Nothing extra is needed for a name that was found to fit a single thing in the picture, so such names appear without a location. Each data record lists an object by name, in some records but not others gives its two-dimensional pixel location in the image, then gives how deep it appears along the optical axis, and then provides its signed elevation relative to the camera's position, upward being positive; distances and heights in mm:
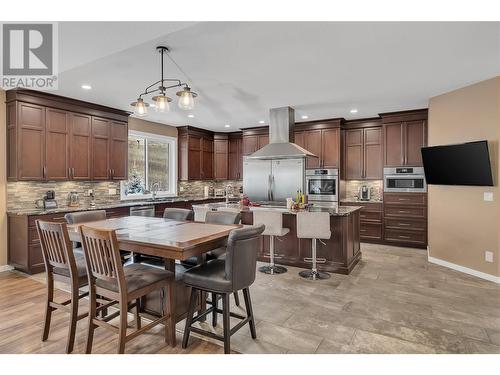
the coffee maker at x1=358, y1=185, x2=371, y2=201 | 6609 -165
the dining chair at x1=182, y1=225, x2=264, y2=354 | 2225 -703
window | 6559 +499
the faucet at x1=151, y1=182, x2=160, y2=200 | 6966 -24
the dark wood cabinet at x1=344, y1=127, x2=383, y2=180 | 6484 +754
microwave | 5742 +135
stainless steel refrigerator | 6801 +204
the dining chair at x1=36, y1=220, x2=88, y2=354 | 2329 -689
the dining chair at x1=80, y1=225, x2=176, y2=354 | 2086 -735
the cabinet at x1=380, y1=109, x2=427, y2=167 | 5797 +1019
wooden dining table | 2197 -426
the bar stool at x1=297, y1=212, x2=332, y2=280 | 3992 -565
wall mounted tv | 4060 +337
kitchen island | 4332 -901
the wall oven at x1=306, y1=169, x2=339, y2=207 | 6527 +18
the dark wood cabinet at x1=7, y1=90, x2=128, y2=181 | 4387 +819
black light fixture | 2961 +894
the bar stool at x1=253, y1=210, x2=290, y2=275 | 4216 -538
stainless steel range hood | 5160 +909
